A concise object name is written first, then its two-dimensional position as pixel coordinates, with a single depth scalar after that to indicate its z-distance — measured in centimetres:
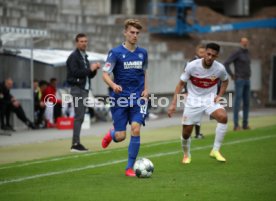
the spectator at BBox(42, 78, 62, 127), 2306
